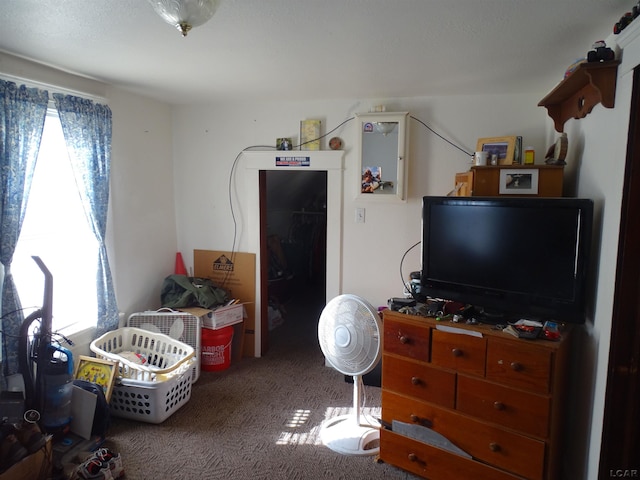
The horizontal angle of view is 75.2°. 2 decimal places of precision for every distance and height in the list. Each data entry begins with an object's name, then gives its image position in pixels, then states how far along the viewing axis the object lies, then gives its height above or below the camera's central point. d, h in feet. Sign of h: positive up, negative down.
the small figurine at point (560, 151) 7.01 +0.90
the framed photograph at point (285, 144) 10.86 +1.51
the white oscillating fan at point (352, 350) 7.27 -2.65
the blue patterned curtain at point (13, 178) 7.17 +0.39
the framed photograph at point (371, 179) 10.13 +0.57
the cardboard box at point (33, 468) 6.04 -4.02
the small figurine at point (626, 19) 4.64 +2.15
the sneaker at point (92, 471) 6.65 -4.37
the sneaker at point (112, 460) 6.89 -4.36
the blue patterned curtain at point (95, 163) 8.52 +0.80
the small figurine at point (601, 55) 5.23 +1.89
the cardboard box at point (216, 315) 10.57 -2.95
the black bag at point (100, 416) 7.85 -4.07
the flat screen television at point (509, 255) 5.97 -0.82
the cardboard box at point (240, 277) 11.70 -2.16
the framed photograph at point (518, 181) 7.06 +0.38
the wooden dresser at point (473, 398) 5.88 -2.99
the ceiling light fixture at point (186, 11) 3.91 +1.83
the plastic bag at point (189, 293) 10.78 -2.44
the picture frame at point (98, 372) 8.32 -3.51
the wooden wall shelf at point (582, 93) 5.33 +1.68
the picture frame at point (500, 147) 7.84 +1.09
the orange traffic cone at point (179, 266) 12.05 -1.89
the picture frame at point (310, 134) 10.68 +1.74
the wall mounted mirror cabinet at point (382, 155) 9.84 +1.14
